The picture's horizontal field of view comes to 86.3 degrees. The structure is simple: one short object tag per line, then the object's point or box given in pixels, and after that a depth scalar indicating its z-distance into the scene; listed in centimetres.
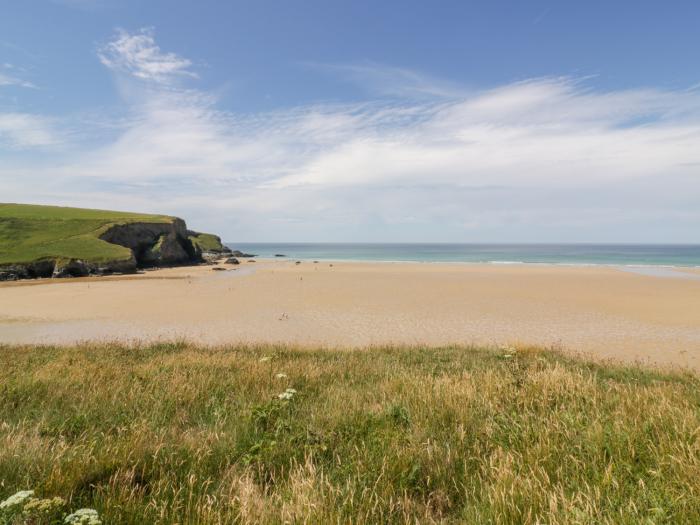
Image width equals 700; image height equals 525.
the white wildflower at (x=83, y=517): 223
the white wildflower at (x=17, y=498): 230
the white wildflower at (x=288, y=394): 492
